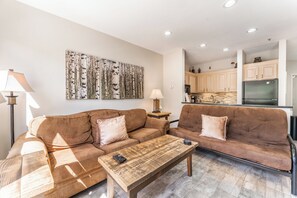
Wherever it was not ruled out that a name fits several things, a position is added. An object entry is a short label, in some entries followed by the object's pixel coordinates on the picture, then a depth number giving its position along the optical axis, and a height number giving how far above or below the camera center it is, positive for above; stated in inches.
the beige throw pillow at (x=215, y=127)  94.3 -21.3
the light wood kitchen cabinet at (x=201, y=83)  204.8 +25.1
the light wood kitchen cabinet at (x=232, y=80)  172.6 +25.3
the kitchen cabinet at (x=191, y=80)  194.1 +28.2
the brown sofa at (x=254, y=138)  67.5 -27.8
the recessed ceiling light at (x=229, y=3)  75.5 +56.6
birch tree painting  96.6 +17.1
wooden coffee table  45.3 -27.1
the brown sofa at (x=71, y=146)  57.2 -28.1
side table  140.7 -18.0
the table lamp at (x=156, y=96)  147.5 +2.6
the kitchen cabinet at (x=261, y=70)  138.9 +32.1
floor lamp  60.1 +6.3
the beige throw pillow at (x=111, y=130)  83.7 -21.5
